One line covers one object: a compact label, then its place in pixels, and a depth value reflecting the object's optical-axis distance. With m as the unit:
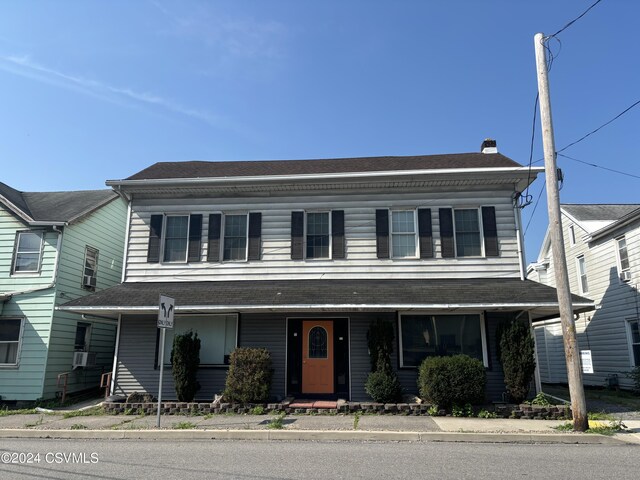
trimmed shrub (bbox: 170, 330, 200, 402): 11.91
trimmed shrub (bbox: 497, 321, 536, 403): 11.15
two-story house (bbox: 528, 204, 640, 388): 15.70
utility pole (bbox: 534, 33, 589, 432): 8.80
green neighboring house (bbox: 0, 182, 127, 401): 14.00
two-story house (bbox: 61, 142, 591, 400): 12.37
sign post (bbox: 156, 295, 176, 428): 9.47
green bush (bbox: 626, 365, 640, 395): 14.64
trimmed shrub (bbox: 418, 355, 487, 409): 10.48
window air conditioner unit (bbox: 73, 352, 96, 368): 15.09
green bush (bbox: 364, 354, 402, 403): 11.35
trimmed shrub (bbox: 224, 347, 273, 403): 11.38
